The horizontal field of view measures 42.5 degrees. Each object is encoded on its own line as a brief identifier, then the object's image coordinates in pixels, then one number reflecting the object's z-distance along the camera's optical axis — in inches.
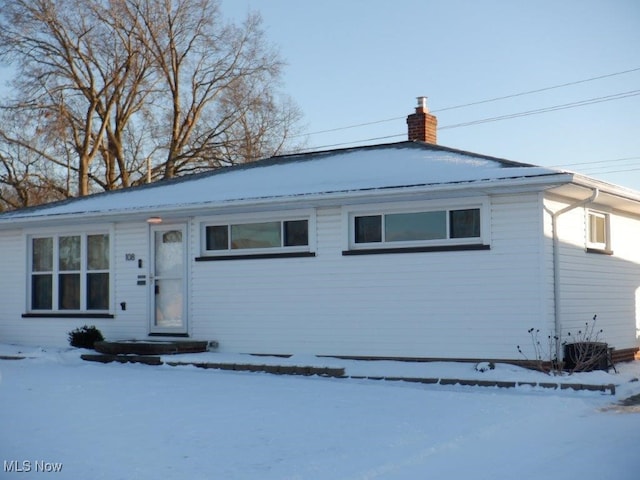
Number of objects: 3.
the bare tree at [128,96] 1341.0
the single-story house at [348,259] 478.3
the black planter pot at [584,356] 468.1
